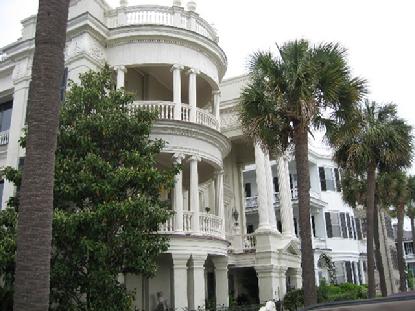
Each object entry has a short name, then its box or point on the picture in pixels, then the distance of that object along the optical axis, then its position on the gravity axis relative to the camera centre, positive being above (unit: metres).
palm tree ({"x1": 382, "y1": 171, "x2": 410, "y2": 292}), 27.70 +5.17
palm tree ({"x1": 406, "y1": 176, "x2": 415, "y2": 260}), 34.22 +6.55
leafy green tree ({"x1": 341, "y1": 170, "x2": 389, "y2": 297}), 27.55 +5.43
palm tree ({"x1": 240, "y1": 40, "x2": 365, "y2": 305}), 14.74 +5.93
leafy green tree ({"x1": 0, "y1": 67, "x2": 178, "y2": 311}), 12.02 +2.45
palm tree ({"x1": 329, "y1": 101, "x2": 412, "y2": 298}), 20.55 +5.67
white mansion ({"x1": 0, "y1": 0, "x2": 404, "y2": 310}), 18.00 +6.72
